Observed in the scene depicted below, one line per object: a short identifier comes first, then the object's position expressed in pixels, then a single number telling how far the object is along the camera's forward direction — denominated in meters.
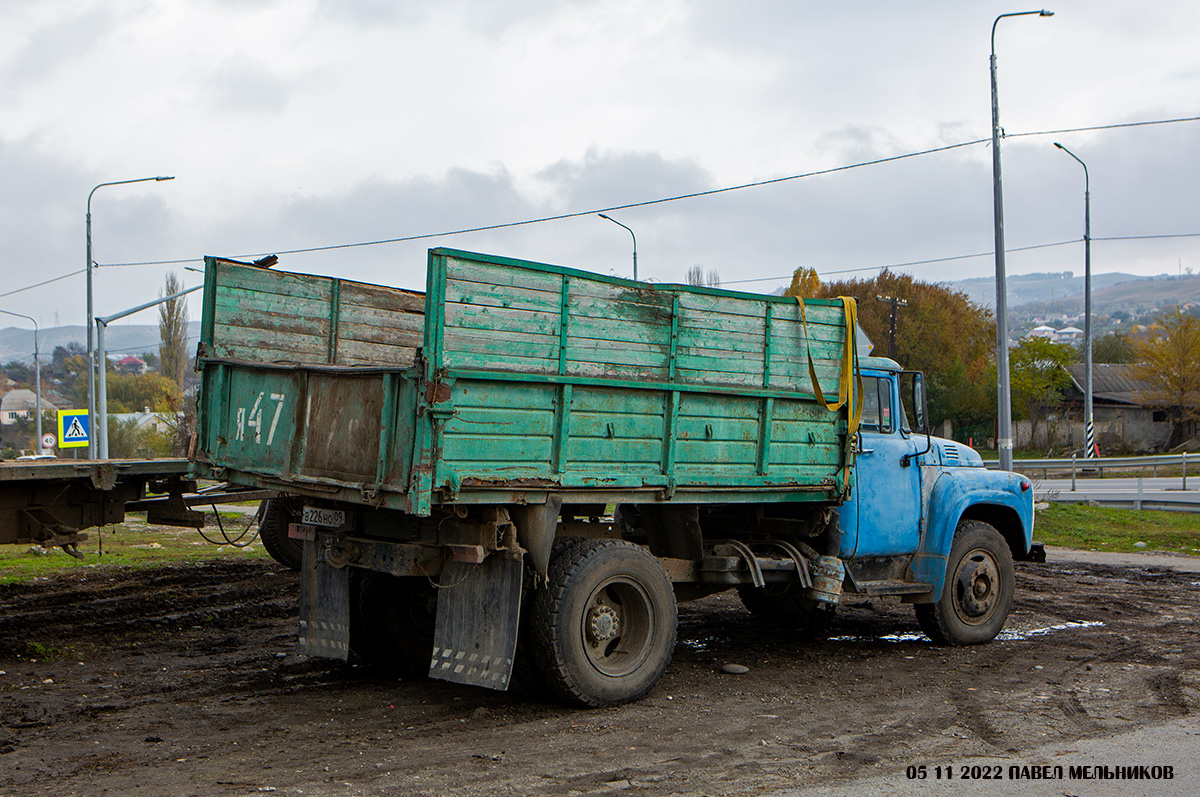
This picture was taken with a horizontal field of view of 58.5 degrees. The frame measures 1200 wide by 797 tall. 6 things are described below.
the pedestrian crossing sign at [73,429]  25.31
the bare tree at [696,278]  65.54
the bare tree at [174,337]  69.38
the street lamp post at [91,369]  27.64
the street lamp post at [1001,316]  18.19
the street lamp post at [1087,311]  32.41
